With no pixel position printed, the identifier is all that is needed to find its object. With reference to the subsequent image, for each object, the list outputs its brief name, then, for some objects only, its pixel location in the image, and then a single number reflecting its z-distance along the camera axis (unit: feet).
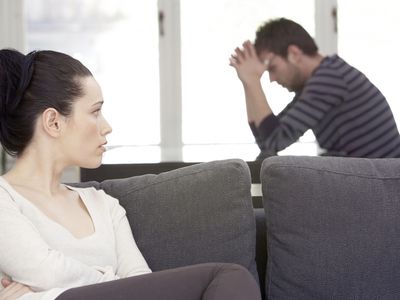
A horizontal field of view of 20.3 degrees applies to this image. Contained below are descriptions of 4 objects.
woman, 6.75
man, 10.18
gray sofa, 7.54
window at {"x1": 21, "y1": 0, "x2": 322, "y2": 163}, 16.17
